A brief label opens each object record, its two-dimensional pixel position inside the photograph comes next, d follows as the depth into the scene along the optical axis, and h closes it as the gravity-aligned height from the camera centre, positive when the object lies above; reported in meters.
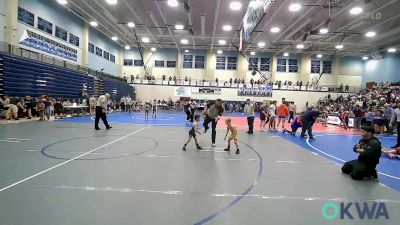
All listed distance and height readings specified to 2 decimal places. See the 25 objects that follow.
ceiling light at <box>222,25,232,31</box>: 27.39 +7.83
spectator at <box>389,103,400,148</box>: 11.66 -0.26
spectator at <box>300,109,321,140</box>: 12.28 -0.58
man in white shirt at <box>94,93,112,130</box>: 12.30 -0.27
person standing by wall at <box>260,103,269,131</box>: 15.93 -0.46
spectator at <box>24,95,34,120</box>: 16.59 -0.30
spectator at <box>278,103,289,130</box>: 15.09 -0.24
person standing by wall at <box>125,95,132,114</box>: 28.53 +0.02
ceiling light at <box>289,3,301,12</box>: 19.06 +7.05
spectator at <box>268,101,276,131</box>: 15.03 -0.48
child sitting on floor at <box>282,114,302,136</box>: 13.45 -0.84
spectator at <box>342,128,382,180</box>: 5.67 -1.02
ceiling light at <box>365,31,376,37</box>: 26.56 +7.30
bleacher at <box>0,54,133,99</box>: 16.17 +1.53
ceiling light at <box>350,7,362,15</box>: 19.98 +7.19
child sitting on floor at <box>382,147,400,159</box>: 8.34 -1.33
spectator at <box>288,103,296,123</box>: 21.60 -0.25
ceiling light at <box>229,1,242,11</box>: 20.48 +7.56
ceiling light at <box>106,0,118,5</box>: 20.45 +7.52
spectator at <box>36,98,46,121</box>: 16.09 -0.44
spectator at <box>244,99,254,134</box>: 13.43 -0.50
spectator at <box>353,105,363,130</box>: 18.38 -0.56
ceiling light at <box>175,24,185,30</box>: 24.42 +6.86
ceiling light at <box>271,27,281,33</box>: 27.07 +7.65
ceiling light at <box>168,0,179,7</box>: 18.99 +7.10
